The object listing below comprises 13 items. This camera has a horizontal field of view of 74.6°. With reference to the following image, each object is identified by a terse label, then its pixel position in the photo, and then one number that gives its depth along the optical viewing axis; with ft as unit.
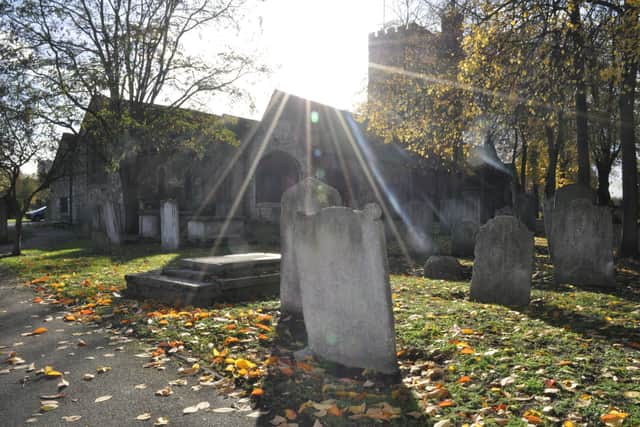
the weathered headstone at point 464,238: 42.30
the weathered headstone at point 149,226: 60.95
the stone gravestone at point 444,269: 30.58
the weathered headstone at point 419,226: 45.01
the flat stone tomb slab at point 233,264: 22.80
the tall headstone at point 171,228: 49.01
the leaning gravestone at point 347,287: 12.07
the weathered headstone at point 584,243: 24.84
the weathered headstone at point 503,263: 20.76
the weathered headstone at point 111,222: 49.74
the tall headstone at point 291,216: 19.06
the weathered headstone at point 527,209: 65.36
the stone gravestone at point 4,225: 60.24
